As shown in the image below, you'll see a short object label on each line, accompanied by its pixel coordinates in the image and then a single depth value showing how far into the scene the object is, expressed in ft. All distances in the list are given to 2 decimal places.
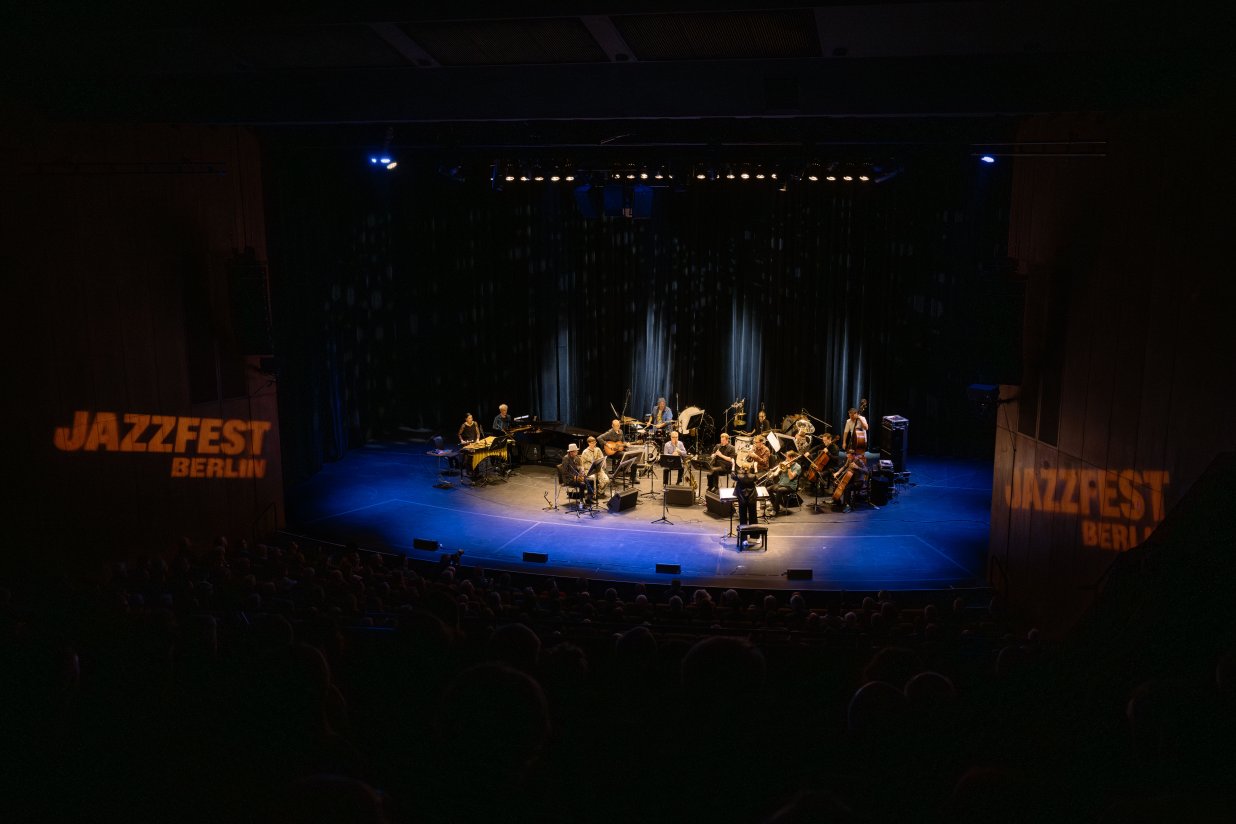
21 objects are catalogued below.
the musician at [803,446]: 47.92
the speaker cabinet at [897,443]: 53.31
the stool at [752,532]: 37.91
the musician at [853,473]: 45.78
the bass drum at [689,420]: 55.67
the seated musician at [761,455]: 45.01
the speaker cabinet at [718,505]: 43.37
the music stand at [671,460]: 45.80
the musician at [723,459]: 45.93
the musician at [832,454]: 46.95
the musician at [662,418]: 54.19
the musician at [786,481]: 44.57
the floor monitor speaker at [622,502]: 44.98
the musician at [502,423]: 53.52
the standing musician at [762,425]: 49.67
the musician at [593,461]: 46.03
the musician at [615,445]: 49.06
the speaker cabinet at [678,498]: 45.88
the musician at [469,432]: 52.13
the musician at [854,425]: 48.34
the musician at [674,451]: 46.78
